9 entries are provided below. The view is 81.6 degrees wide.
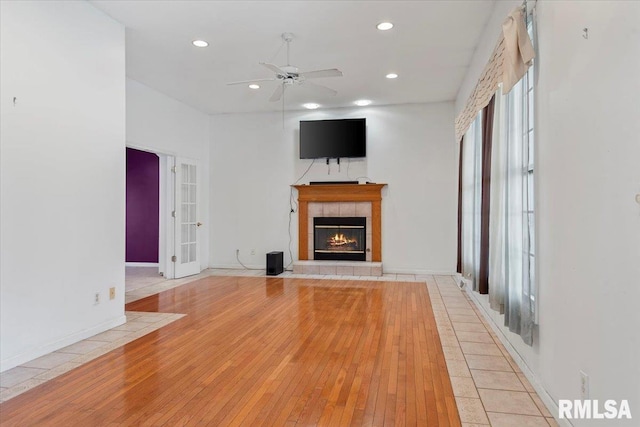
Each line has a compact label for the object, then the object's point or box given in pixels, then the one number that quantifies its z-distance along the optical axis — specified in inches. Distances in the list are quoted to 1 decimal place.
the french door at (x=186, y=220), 259.3
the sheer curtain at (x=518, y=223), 97.3
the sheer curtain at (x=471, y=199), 160.6
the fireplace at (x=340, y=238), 278.8
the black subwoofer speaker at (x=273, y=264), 266.7
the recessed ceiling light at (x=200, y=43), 168.9
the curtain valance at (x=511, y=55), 93.0
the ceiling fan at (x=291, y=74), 152.9
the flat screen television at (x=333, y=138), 272.2
